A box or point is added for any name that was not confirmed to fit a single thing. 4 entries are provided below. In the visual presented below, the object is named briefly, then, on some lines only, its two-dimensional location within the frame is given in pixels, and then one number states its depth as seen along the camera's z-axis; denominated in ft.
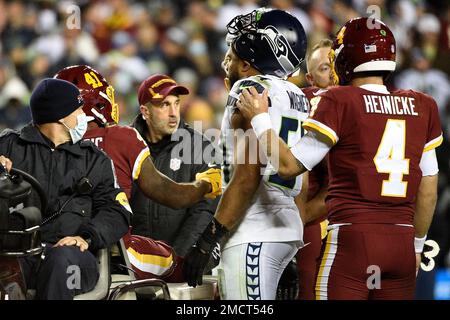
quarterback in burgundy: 25.93
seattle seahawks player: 26.94
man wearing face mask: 27.99
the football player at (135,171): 33.22
